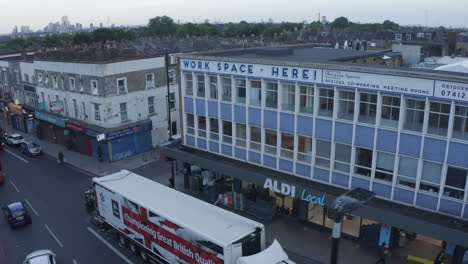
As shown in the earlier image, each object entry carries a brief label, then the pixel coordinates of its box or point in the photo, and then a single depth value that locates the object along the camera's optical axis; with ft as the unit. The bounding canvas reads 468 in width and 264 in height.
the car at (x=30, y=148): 133.80
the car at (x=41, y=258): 62.37
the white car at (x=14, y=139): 146.88
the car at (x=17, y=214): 81.46
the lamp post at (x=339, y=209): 42.35
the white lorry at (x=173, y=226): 52.90
